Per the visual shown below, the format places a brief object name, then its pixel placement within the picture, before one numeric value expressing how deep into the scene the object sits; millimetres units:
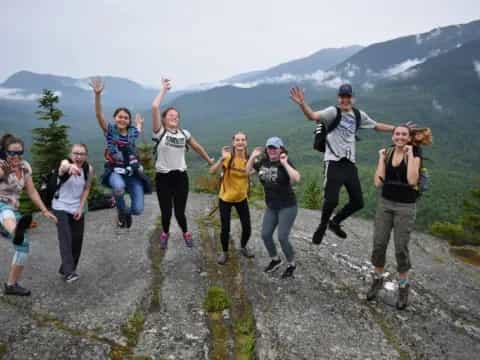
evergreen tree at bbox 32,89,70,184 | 17984
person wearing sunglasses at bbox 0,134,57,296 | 5723
